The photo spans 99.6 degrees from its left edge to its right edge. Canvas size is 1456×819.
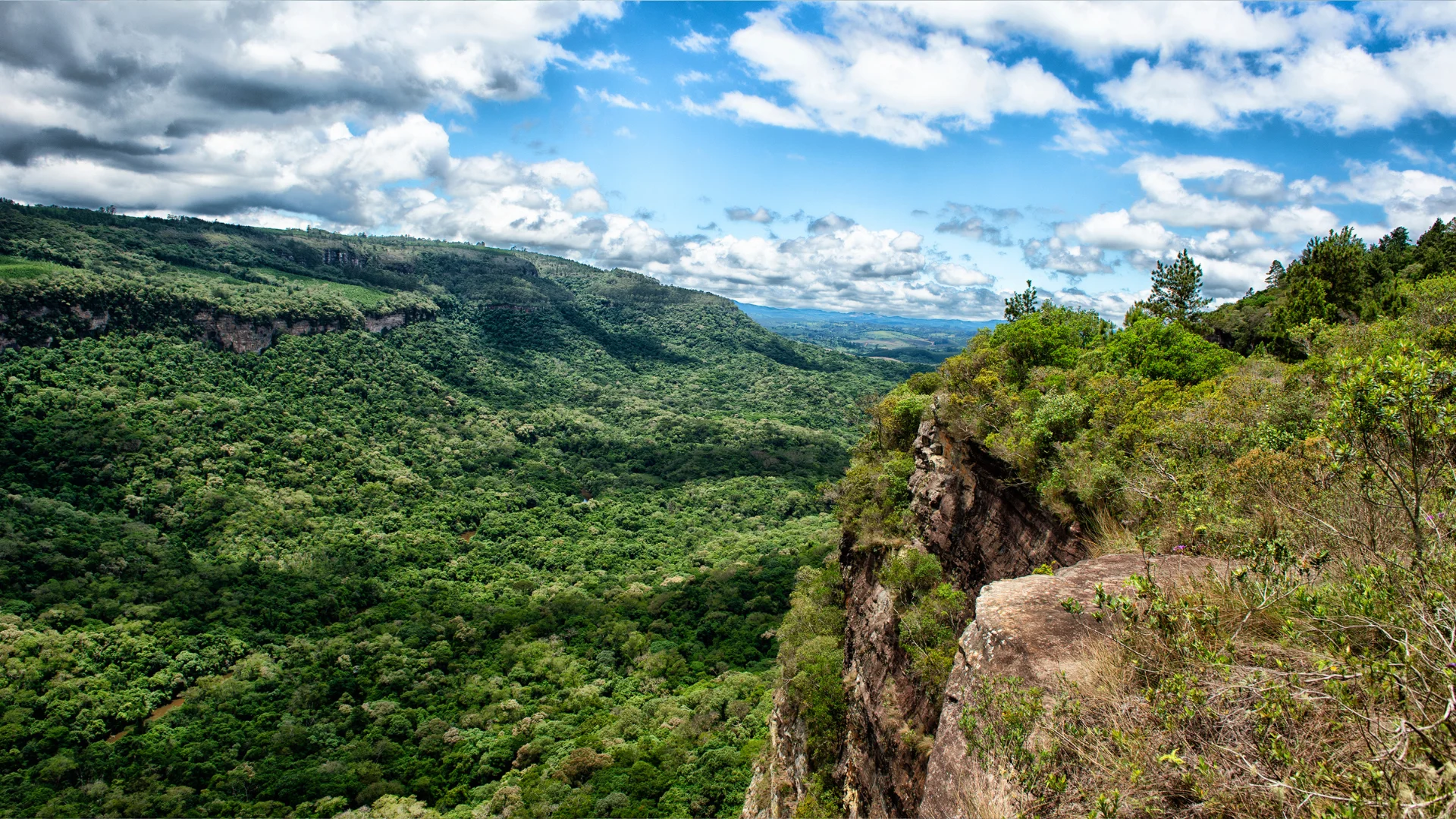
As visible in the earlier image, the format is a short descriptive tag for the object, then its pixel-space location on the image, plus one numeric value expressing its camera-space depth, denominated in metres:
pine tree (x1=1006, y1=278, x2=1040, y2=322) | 43.12
